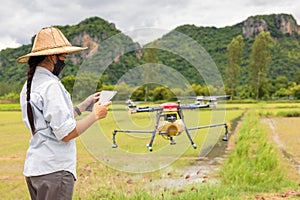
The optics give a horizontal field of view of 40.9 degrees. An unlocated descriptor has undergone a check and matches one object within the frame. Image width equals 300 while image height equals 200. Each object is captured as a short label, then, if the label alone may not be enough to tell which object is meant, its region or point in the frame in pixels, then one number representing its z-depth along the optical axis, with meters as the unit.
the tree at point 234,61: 41.17
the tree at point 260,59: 42.22
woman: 1.68
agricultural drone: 4.24
